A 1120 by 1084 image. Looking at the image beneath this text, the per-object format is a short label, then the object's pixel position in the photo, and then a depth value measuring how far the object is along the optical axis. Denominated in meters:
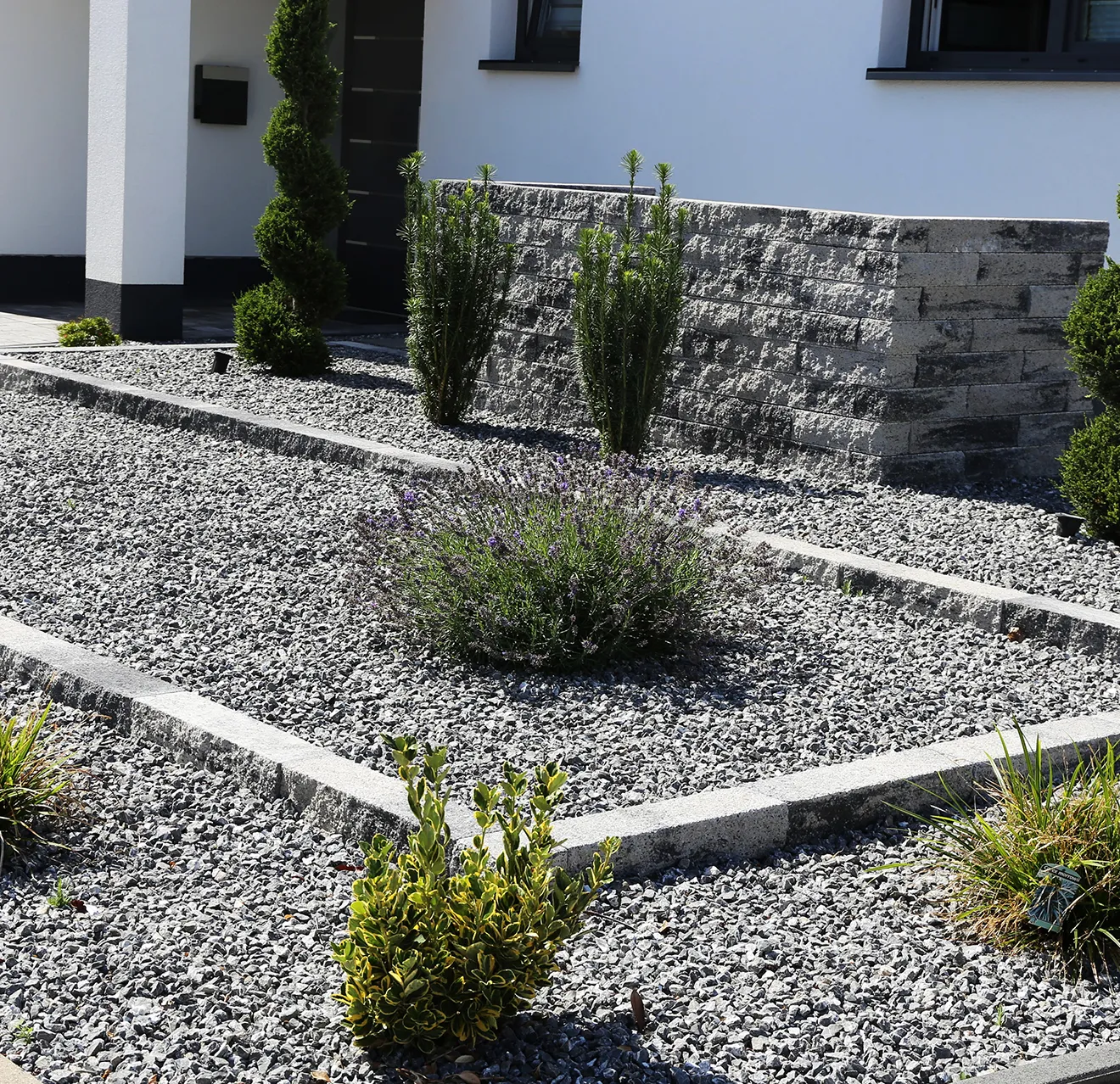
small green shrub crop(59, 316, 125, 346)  10.31
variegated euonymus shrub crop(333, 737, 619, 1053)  2.46
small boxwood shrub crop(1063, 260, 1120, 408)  5.82
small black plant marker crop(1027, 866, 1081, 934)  3.01
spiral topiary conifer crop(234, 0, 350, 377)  9.30
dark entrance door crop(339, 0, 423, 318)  13.65
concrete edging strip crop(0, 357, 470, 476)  6.98
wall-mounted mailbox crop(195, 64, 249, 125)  14.15
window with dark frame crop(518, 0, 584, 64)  11.52
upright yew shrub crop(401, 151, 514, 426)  7.82
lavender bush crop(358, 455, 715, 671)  4.31
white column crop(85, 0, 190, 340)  10.61
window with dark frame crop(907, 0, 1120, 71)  8.24
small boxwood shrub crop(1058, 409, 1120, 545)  5.88
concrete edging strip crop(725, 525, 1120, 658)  4.93
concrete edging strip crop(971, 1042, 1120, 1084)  2.51
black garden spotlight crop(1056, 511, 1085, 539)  6.12
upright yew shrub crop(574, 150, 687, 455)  6.89
